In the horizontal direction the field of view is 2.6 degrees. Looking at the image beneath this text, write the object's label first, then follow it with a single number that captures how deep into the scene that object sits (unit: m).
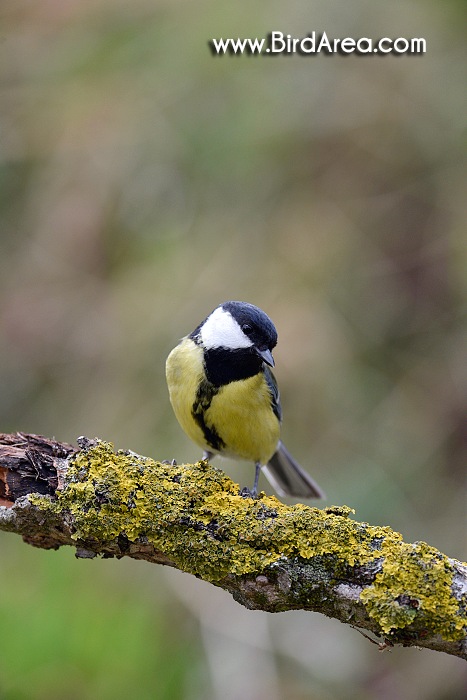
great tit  4.22
